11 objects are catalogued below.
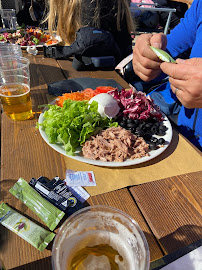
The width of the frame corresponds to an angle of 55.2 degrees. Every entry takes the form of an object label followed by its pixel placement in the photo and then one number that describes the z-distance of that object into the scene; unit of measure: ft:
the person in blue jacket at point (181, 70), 1.31
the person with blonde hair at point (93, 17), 2.54
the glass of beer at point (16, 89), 1.39
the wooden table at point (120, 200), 0.74
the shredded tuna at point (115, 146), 1.15
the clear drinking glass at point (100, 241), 0.61
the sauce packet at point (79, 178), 1.00
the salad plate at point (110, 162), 1.10
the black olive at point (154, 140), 1.28
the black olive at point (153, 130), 1.39
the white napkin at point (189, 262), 0.67
